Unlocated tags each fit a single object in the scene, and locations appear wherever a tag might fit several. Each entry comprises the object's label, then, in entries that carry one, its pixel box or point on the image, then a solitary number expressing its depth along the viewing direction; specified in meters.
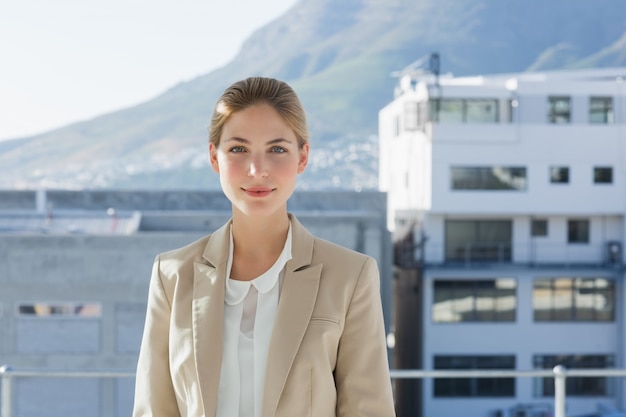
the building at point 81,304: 16.03
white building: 25.66
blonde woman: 1.37
